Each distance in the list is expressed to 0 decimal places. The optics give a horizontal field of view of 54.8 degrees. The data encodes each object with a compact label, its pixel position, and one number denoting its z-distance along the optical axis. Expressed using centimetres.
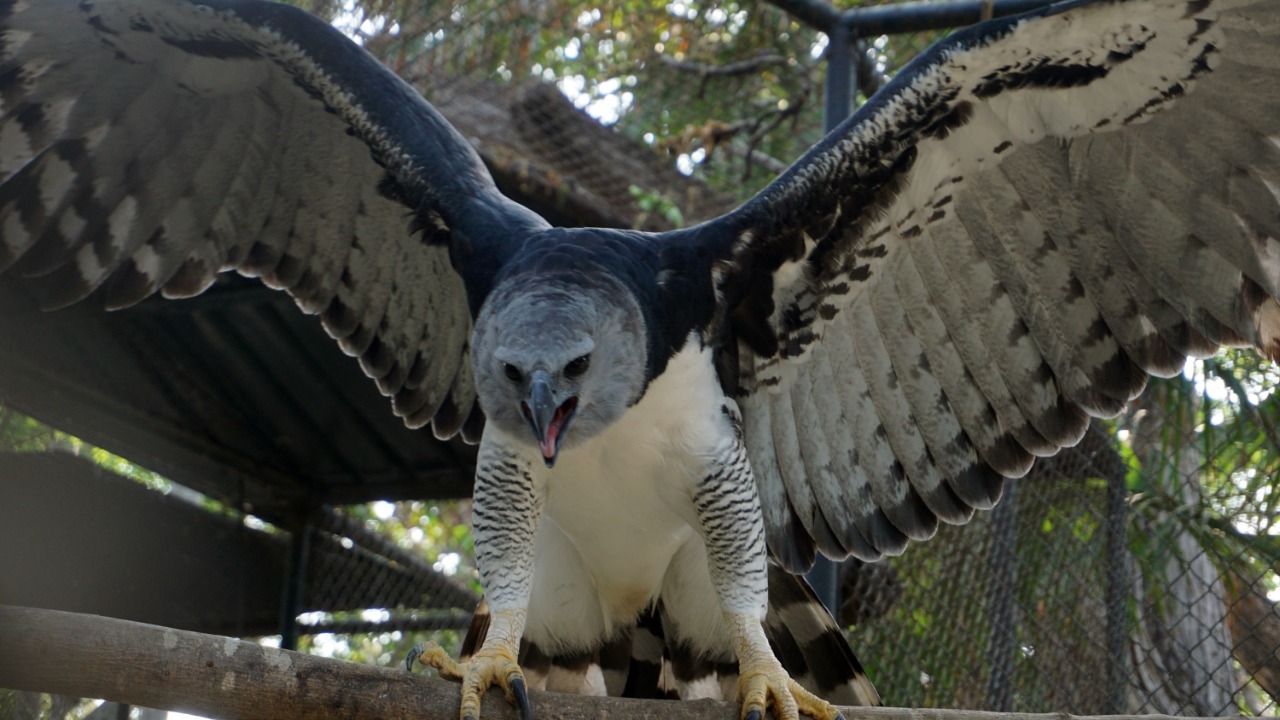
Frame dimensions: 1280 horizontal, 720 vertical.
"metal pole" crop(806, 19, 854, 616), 409
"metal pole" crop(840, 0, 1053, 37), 397
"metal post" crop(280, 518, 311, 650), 468
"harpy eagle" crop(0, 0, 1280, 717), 303
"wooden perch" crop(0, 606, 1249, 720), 216
